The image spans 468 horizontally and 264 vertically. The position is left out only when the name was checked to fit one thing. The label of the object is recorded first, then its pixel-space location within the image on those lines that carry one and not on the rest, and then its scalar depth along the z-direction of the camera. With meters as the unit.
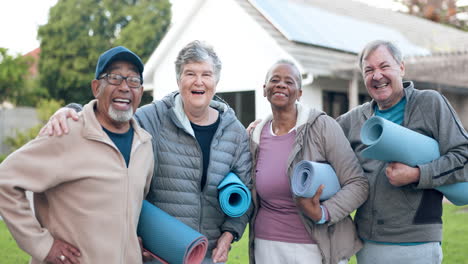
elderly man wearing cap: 2.64
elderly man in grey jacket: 3.04
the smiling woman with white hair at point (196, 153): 3.22
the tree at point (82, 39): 28.39
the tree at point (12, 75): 24.84
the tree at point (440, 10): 33.53
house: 13.30
